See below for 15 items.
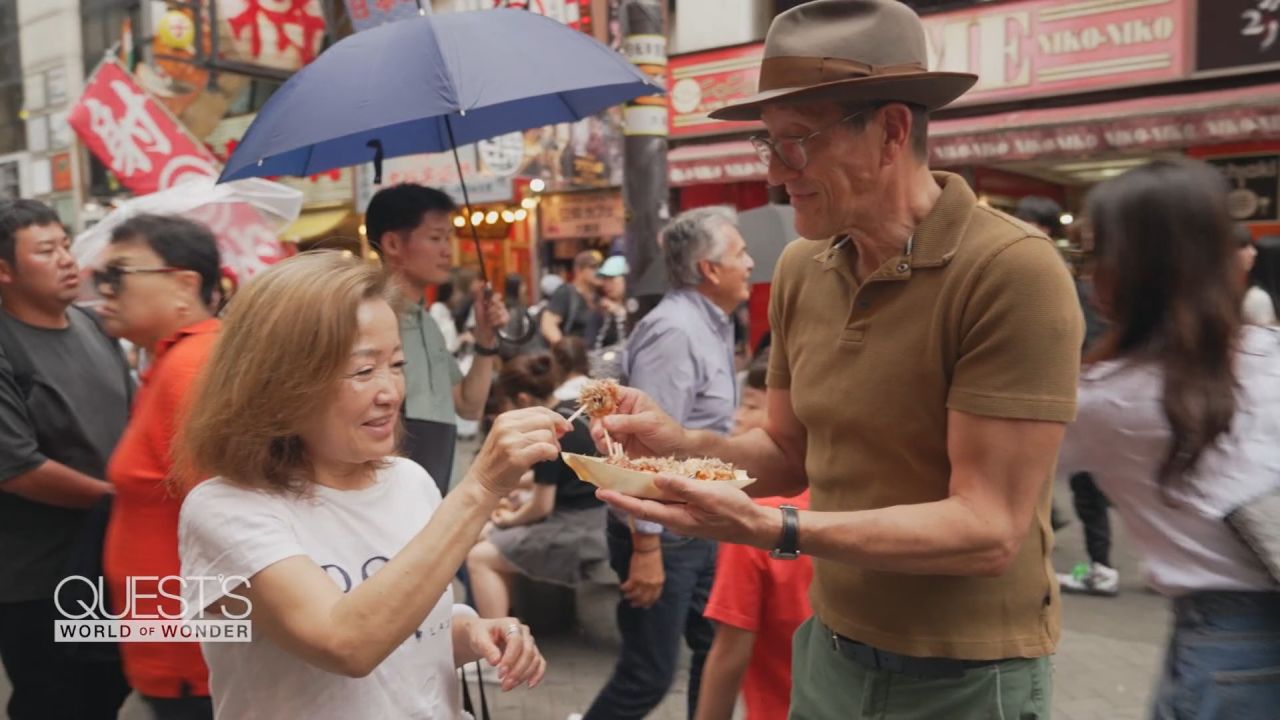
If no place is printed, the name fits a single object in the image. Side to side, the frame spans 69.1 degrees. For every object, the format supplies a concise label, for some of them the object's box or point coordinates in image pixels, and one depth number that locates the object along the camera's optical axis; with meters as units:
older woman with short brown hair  1.69
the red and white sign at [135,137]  6.39
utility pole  4.92
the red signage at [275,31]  9.80
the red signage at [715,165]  11.88
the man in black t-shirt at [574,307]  11.09
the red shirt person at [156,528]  2.63
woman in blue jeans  2.14
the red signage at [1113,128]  8.61
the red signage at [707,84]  12.20
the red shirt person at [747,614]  2.85
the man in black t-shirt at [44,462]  3.32
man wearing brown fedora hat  1.76
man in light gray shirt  3.74
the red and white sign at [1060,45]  9.46
